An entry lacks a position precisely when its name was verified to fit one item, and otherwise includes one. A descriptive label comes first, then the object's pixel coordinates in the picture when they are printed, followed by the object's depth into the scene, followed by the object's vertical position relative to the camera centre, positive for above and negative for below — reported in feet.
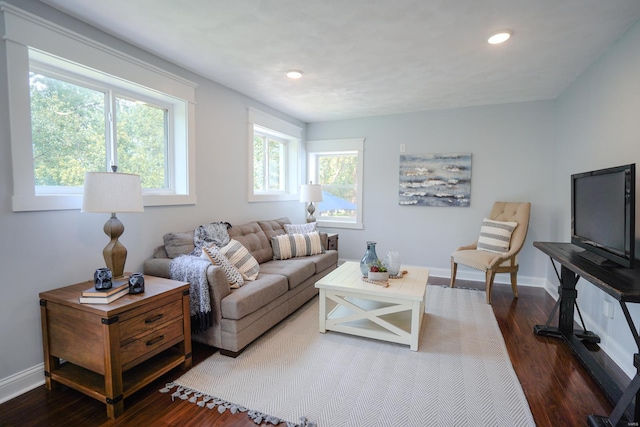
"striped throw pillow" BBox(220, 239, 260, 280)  8.77 -1.81
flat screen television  5.83 -0.34
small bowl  8.69 -2.23
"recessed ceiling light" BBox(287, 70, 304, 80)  9.83 +4.11
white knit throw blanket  7.15 -2.14
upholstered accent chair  11.21 -1.86
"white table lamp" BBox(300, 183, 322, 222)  14.58 +0.23
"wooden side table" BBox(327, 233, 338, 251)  14.42 -2.11
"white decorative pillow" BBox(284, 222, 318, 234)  13.01 -1.34
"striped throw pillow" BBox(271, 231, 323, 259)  11.73 -1.88
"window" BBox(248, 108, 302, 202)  13.03 +1.99
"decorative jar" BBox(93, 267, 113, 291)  5.72 -1.58
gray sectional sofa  7.29 -2.51
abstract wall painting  14.05 +0.90
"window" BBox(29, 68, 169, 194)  6.70 +1.63
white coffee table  7.86 -3.03
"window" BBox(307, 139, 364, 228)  16.25 +1.15
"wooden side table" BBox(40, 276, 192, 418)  5.38 -2.74
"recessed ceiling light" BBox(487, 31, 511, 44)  7.30 +3.99
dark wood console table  4.95 -2.76
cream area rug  5.49 -3.90
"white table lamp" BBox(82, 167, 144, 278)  5.80 -0.06
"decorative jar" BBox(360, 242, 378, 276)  9.17 -1.85
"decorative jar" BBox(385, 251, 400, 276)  9.29 -2.05
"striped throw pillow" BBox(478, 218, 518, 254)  12.05 -1.52
